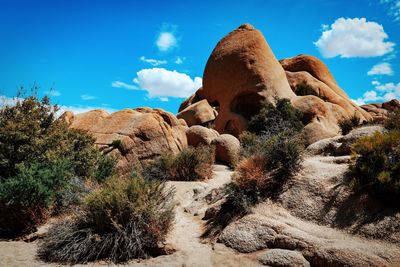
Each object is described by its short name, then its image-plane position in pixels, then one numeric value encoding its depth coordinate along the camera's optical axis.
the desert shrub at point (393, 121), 9.80
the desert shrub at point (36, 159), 7.58
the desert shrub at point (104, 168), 10.18
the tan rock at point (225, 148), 16.23
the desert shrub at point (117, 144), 12.55
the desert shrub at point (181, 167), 11.82
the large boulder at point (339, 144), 10.13
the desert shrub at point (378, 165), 6.50
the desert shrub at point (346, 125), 20.14
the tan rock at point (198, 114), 27.02
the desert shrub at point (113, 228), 6.19
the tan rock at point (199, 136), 17.98
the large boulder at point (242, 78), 24.56
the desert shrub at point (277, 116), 20.66
